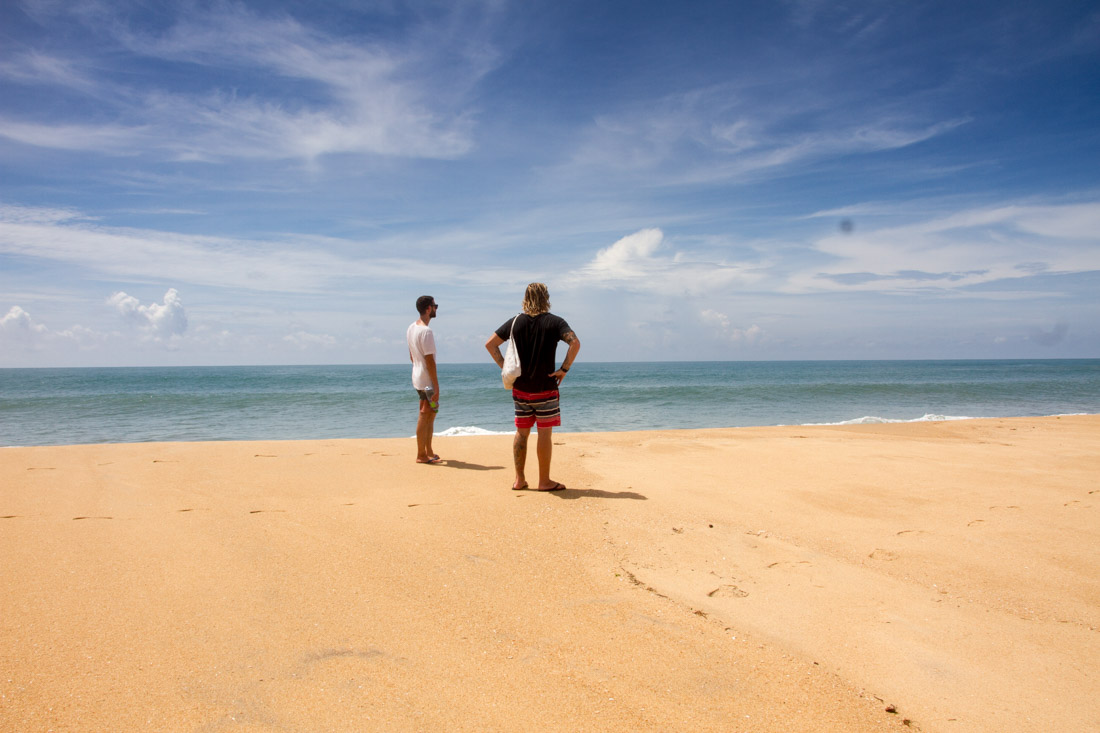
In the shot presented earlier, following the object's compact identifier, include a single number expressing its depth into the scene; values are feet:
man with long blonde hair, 15.81
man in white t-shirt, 20.25
